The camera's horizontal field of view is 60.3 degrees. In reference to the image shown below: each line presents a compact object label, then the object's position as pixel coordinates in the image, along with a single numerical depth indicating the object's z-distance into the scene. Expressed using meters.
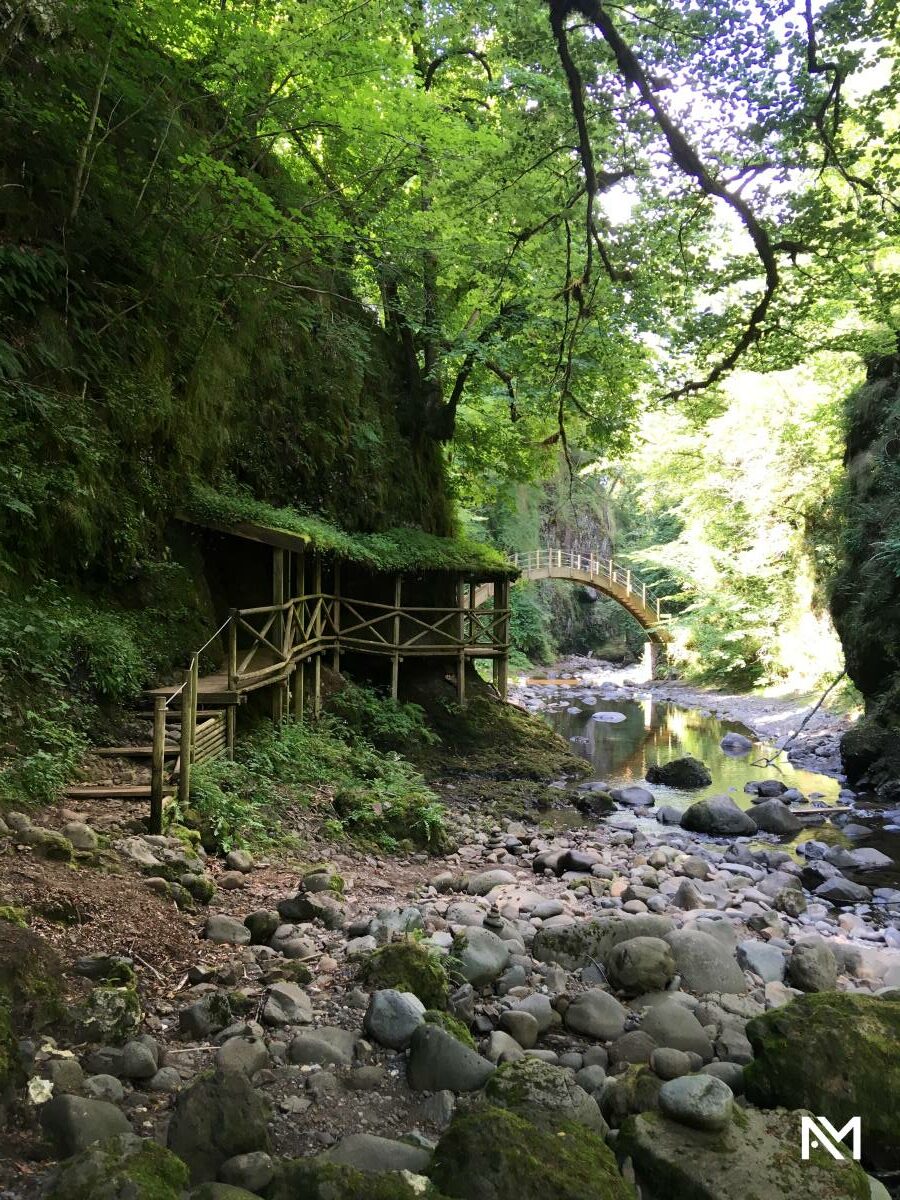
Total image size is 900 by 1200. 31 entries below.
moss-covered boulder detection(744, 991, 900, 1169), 3.30
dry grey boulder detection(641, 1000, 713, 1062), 3.98
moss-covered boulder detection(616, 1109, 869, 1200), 2.78
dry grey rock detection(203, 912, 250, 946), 4.40
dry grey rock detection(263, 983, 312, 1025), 3.67
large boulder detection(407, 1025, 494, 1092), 3.40
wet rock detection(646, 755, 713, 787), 13.06
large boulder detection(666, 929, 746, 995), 4.74
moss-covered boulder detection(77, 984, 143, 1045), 3.16
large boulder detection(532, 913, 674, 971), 4.94
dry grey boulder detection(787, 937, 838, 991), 5.15
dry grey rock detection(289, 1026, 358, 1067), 3.42
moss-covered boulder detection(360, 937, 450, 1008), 4.06
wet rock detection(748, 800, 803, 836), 10.17
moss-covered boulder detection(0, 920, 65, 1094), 3.00
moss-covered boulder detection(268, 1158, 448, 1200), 2.40
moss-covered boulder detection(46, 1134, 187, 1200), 2.14
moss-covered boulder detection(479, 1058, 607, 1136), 3.07
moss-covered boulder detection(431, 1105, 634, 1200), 2.51
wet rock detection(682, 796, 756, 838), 10.12
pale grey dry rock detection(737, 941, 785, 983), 5.19
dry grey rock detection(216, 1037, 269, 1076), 3.21
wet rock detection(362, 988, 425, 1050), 3.66
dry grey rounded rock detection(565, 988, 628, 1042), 4.11
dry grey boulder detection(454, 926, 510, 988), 4.46
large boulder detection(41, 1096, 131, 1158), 2.51
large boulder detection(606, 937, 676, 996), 4.60
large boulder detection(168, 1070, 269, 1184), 2.61
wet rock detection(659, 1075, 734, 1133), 3.01
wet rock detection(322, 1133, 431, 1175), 2.70
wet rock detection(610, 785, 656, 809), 11.60
